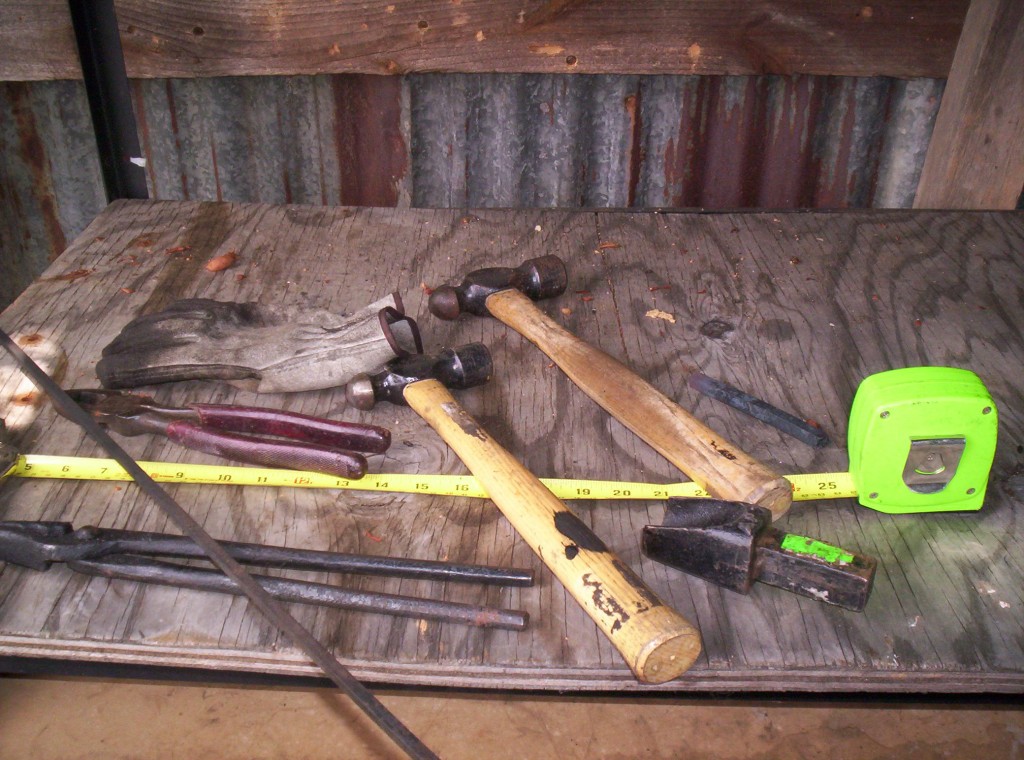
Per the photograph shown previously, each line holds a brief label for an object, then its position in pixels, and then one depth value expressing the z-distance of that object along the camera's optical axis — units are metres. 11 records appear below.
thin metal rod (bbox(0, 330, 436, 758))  0.48
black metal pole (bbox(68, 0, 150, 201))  1.07
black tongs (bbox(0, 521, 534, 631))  0.56
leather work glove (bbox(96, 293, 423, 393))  0.72
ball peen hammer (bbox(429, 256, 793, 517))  0.60
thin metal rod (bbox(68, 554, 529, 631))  0.55
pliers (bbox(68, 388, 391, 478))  0.63
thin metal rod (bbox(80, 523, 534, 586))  0.57
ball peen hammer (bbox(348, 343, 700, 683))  0.50
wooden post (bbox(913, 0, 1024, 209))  1.01
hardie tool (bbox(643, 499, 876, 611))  0.55
